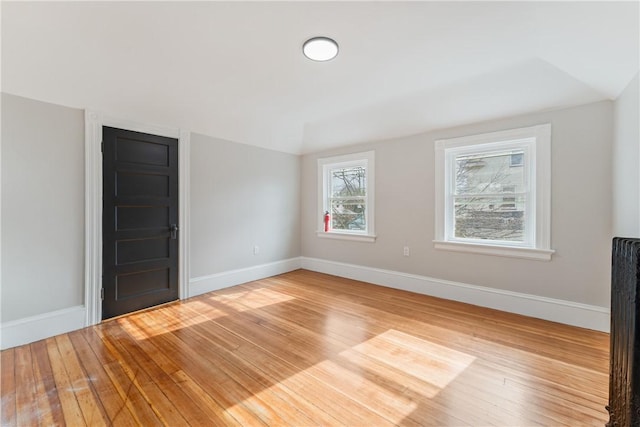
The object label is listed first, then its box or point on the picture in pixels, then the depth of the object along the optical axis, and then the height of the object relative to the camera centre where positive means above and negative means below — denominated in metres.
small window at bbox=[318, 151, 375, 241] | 4.27 +0.28
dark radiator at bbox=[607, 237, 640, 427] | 1.10 -0.56
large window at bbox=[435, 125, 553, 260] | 2.88 +0.23
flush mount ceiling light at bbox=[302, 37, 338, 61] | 2.21 +1.37
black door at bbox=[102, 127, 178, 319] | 2.88 -0.11
